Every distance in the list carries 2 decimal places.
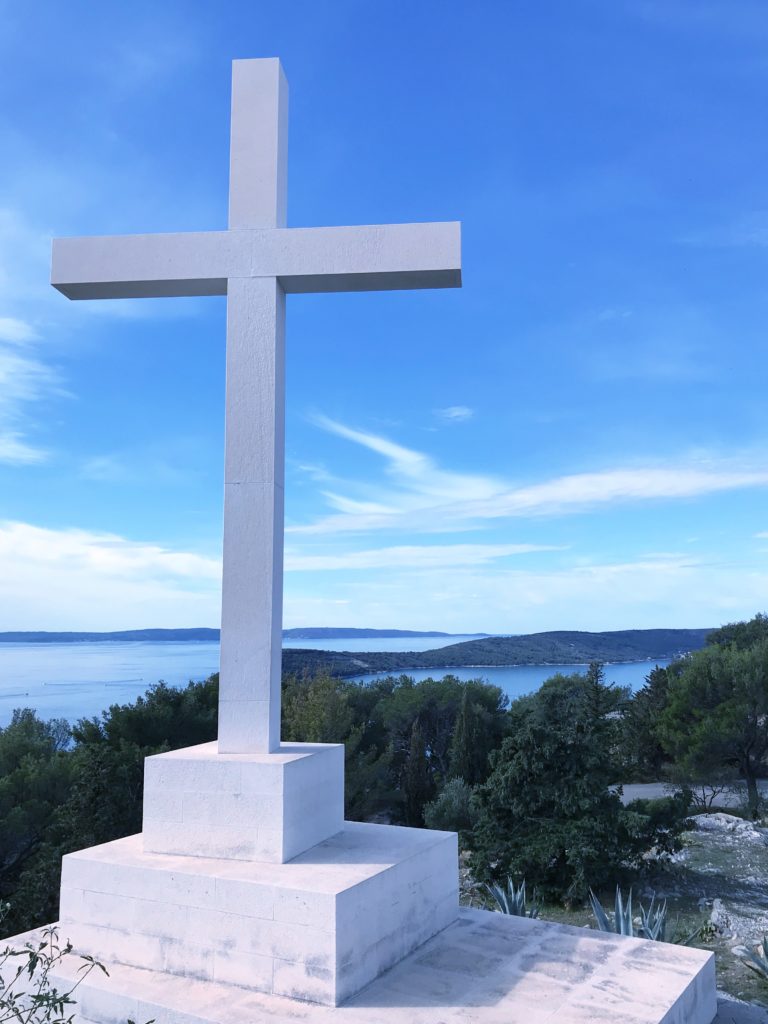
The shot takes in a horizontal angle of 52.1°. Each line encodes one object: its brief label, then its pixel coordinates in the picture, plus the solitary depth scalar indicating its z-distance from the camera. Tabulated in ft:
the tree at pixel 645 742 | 82.33
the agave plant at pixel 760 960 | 20.17
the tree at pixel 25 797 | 47.14
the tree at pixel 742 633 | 95.01
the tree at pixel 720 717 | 68.20
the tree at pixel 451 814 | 49.60
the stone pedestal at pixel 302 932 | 11.97
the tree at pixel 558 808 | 34.99
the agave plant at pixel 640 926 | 19.51
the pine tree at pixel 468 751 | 68.23
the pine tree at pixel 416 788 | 62.54
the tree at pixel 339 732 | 59.11
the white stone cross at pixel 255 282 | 15.03
